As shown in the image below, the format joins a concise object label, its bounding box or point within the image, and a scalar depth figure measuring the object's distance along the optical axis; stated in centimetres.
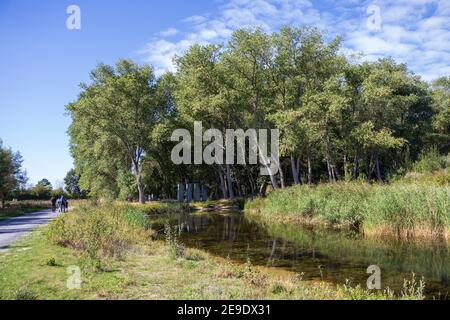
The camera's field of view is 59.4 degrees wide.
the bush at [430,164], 2986
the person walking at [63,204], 3672
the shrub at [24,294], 805
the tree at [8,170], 4547
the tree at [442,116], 5069
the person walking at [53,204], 4012
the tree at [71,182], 11250
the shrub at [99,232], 1390
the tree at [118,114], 4225
